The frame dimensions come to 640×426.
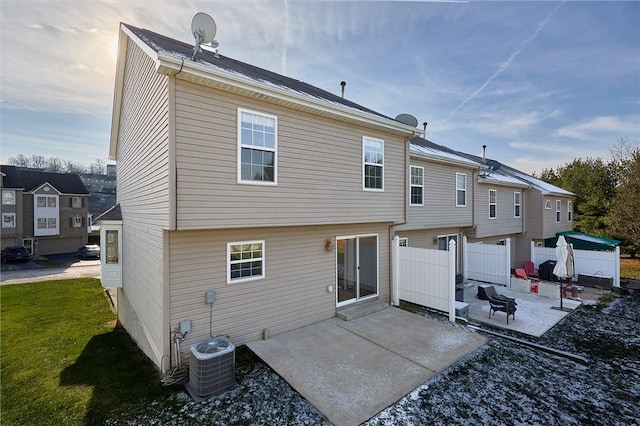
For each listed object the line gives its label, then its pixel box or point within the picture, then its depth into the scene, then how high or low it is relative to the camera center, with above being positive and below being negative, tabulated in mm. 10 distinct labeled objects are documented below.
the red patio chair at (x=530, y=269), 15805 -3092
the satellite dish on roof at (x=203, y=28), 5861 +3831
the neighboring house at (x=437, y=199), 12000 +578
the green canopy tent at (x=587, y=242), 17684 -1835
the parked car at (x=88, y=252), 29266 -4132
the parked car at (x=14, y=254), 26109 -3937
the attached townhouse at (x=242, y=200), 5605 +280
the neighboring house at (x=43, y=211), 29109 +2
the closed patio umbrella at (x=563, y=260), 10406 -1722
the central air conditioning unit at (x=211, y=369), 4957 -2744
